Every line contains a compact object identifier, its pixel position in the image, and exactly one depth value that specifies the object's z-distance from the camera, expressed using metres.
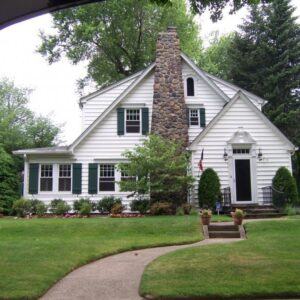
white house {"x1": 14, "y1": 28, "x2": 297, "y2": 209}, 21.14
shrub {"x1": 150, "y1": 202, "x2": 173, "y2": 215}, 19.27
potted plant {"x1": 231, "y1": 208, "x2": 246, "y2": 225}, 15.36
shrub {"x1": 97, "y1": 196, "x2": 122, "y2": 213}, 21.23
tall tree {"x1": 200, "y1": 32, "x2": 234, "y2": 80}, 38.91
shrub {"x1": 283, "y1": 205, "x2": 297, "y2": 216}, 19.07
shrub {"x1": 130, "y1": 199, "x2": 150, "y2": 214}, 20.28
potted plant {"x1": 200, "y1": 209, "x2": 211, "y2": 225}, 15.43
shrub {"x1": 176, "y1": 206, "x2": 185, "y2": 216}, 18.98
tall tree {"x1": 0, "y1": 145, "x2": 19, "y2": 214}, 24.53
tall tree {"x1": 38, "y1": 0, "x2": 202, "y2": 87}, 33.97
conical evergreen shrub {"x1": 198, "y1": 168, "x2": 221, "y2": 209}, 19.83
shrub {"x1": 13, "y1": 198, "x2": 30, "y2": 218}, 20.45
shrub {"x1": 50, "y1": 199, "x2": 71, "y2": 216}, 20.78
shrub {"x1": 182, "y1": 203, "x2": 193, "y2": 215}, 19.41
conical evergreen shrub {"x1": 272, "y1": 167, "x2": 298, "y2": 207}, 19.80
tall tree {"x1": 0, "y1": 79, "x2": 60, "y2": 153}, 35.69
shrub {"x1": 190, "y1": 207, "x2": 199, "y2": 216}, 19.21
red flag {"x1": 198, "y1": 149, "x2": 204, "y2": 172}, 20.53
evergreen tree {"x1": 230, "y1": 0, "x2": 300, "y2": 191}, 33.50
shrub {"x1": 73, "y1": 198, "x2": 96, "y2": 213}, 21.25
